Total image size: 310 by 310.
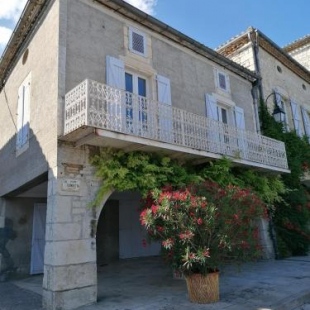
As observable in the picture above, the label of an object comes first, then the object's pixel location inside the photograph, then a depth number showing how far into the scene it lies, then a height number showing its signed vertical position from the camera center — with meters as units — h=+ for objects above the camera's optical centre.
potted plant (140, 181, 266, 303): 5.54 -0.01
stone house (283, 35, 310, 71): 18.55 +10.42
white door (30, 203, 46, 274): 9.58 +0.05
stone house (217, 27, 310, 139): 13.11 +6.79
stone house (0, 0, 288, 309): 6.13 +2.78
